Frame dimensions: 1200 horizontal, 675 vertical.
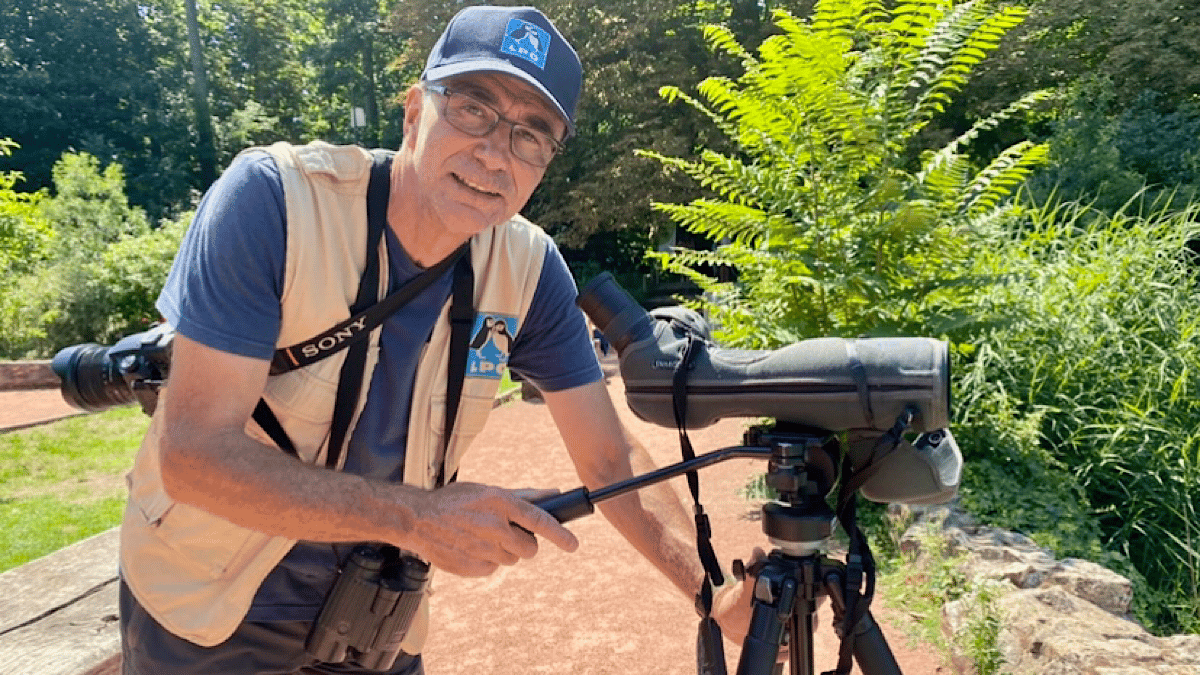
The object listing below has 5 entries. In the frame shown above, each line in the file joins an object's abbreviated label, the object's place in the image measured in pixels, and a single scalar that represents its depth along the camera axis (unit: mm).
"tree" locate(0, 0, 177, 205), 34031
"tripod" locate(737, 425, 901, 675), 1348
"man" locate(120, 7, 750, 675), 1413
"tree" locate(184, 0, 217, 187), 35625
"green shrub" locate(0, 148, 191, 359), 14477
